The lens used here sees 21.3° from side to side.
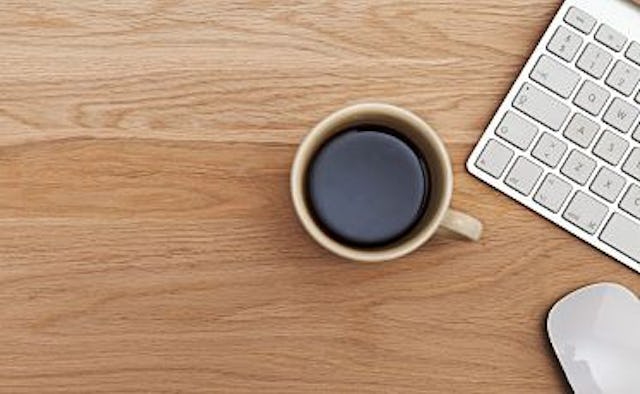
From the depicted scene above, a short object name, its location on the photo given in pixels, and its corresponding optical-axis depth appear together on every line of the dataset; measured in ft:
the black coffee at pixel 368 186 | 3.04
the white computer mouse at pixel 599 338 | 3.15
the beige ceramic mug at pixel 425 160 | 2.96
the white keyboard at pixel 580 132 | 3.14
